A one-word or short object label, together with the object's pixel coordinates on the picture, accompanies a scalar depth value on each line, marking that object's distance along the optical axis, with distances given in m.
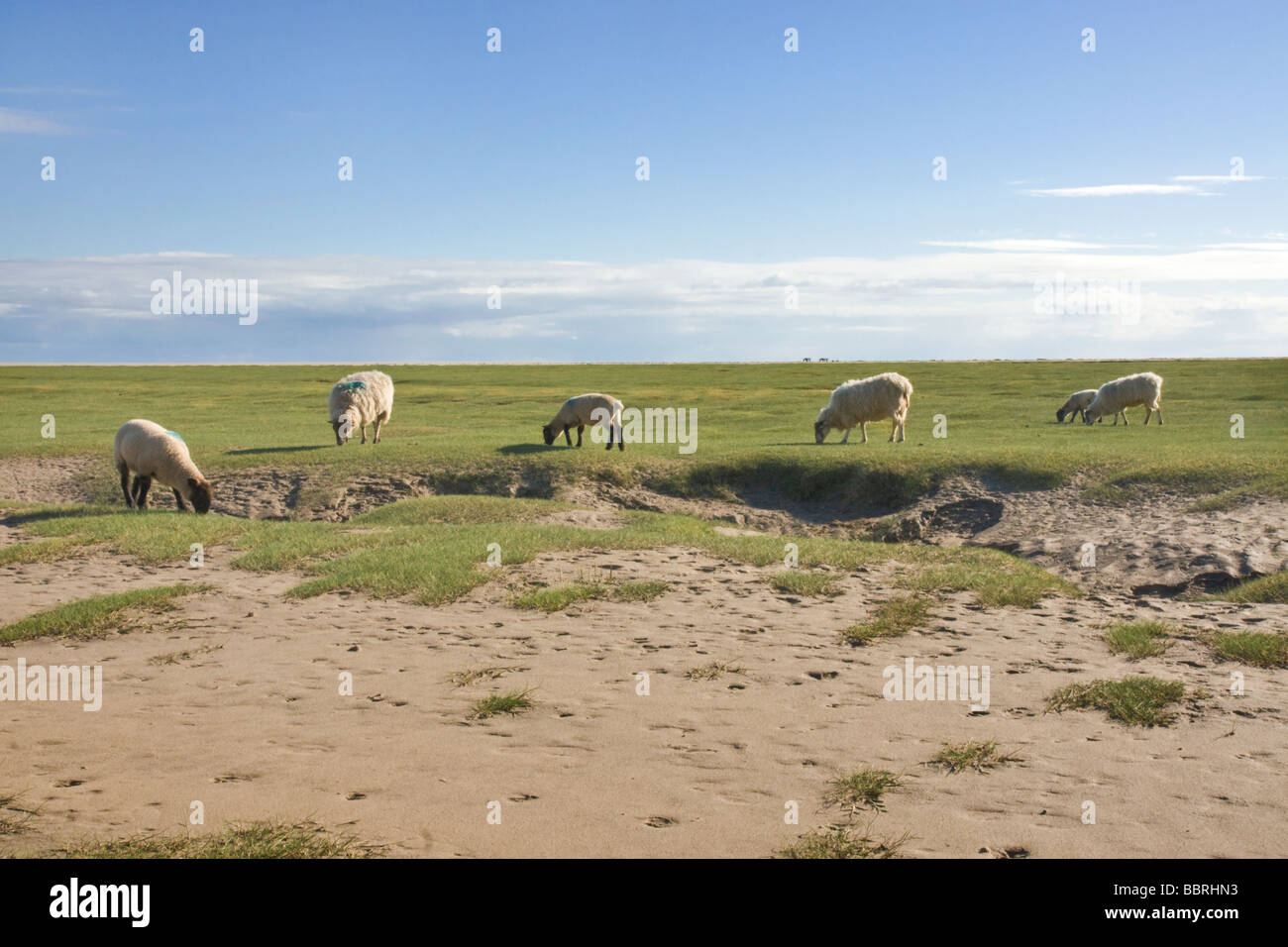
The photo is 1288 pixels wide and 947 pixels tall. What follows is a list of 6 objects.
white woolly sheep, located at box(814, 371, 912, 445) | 28.34
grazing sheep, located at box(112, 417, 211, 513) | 18.72
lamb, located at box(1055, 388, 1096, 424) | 37.53
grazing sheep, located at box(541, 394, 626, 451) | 25.61
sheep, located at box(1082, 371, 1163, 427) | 34.84
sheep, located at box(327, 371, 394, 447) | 26.42
